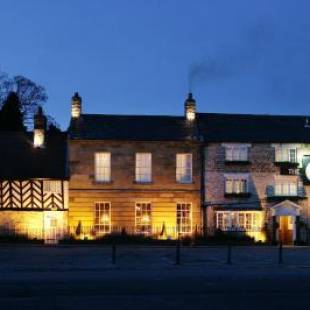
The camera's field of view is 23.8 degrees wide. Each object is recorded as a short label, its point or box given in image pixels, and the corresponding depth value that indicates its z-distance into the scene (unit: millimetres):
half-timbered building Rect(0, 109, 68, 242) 41969
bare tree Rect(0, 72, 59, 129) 70500
